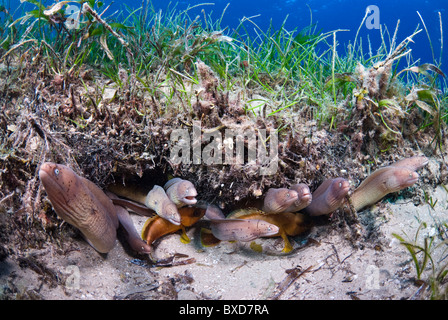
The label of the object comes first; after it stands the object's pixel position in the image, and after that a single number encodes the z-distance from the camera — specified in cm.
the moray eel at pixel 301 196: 257
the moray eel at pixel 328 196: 256
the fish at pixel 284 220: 300
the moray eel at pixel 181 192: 265
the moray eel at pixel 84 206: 208
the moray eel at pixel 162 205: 280
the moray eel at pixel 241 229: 277
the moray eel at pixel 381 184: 265
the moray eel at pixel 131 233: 286
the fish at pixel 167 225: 305
